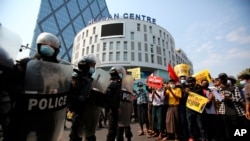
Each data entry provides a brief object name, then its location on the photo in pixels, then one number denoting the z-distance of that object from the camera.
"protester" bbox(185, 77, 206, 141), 3.26
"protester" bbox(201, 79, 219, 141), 3.30
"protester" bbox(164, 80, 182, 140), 3.63
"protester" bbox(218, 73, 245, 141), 2.83
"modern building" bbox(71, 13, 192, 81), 31.28
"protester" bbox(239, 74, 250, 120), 2.61
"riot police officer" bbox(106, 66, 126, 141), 2.38
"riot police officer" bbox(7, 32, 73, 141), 1.02
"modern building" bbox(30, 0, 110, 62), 56.24
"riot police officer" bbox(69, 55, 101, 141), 1.72
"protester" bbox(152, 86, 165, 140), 3.97
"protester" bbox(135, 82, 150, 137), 4.42
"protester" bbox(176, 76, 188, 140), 3.53
